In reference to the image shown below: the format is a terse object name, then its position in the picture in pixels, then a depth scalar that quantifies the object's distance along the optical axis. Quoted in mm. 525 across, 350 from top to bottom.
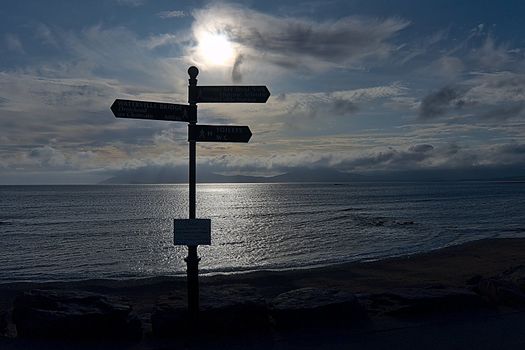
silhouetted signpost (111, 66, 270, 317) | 7957
